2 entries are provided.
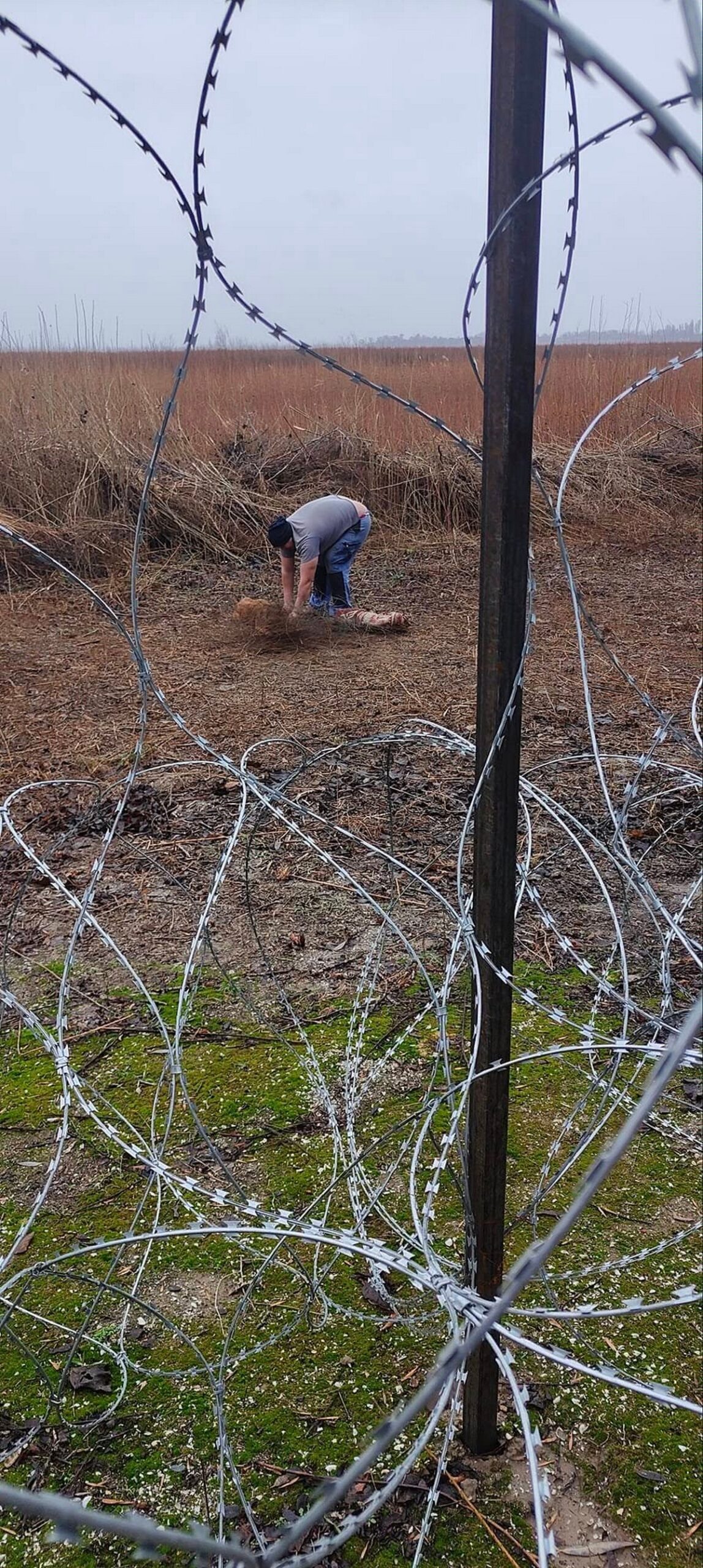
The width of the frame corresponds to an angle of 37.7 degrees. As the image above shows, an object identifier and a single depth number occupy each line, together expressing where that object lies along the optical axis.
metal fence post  1.06
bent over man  6.54
